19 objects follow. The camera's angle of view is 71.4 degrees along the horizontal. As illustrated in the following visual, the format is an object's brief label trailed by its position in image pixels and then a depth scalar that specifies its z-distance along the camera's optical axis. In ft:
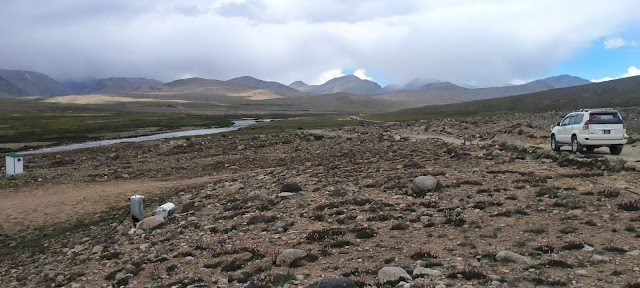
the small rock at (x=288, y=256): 35.88
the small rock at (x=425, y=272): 30.17
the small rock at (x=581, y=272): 28.49
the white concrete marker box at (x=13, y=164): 117.19
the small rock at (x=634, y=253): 31.16
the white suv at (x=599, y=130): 82.79
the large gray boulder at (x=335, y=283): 27.81
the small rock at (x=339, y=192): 61.05
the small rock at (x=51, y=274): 42.79
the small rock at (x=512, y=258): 31.53
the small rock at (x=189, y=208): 64.67
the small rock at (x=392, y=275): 29.50
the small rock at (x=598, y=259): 30.45
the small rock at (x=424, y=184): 58.50
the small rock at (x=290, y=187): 66.90
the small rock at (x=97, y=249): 50.52
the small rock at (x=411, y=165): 82.23
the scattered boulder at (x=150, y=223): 57.88
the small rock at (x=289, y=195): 63.55
